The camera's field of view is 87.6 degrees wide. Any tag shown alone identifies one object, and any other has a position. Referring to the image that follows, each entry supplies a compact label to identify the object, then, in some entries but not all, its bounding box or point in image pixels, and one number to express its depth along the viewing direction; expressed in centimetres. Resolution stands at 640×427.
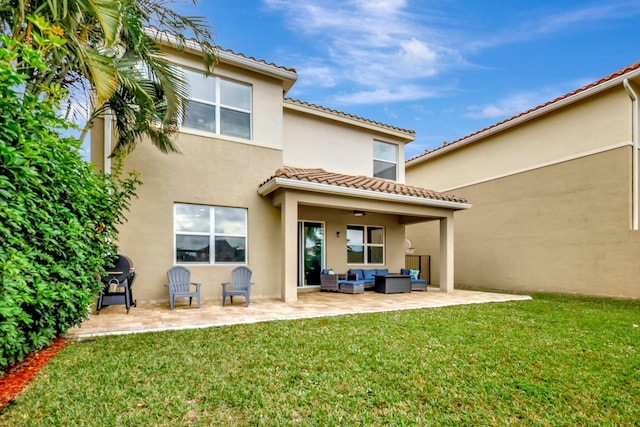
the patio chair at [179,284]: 874
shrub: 323
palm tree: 530
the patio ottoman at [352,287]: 1251
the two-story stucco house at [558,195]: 1193
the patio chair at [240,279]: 994
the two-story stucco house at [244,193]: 967
